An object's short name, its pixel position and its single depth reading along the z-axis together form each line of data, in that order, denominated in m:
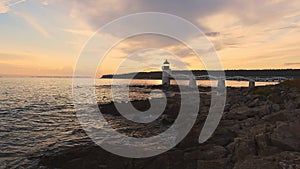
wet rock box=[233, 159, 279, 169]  5.42
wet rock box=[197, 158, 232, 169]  6.51
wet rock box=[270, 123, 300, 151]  6.48
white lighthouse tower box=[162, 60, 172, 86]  62.38
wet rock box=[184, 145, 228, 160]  7.49
